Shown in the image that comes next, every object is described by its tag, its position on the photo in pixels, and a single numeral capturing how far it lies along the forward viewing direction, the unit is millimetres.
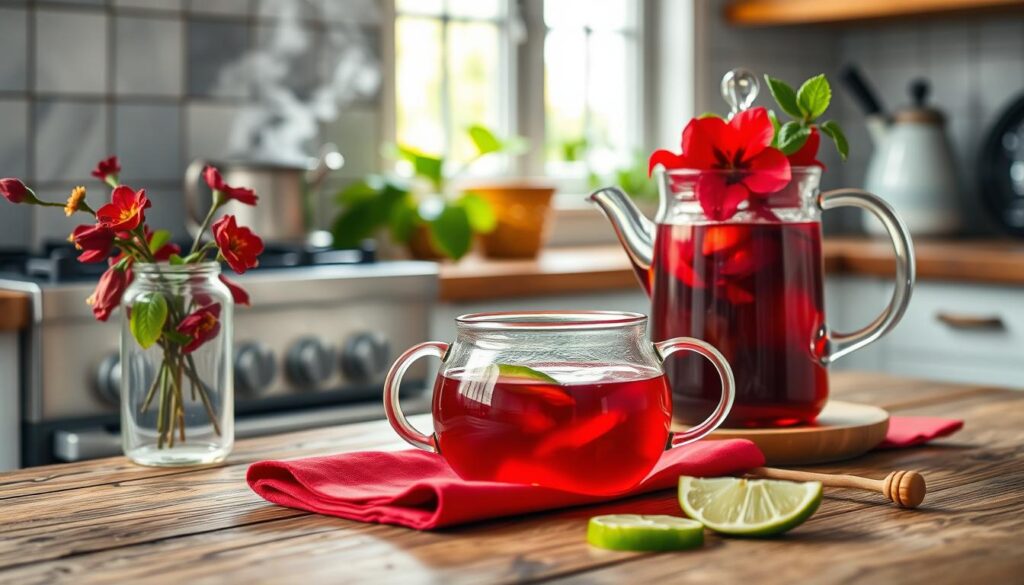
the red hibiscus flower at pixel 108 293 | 1010
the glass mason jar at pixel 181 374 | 1026
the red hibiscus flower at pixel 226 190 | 1021
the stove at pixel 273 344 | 1823
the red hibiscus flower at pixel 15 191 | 960
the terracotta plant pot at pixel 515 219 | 2752
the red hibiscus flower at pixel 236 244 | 976
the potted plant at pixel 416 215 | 2477
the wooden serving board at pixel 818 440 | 1040
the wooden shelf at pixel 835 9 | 2904
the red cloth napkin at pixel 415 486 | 821
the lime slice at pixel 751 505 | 793
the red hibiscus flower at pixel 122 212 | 975
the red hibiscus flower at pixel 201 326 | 1021
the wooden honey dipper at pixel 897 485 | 871
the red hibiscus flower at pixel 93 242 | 967
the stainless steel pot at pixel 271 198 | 2307
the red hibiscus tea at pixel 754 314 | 1060
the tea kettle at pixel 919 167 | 3143
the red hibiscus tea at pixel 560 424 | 807
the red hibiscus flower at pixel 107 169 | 1109
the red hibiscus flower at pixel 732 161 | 1031
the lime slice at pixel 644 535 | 761
